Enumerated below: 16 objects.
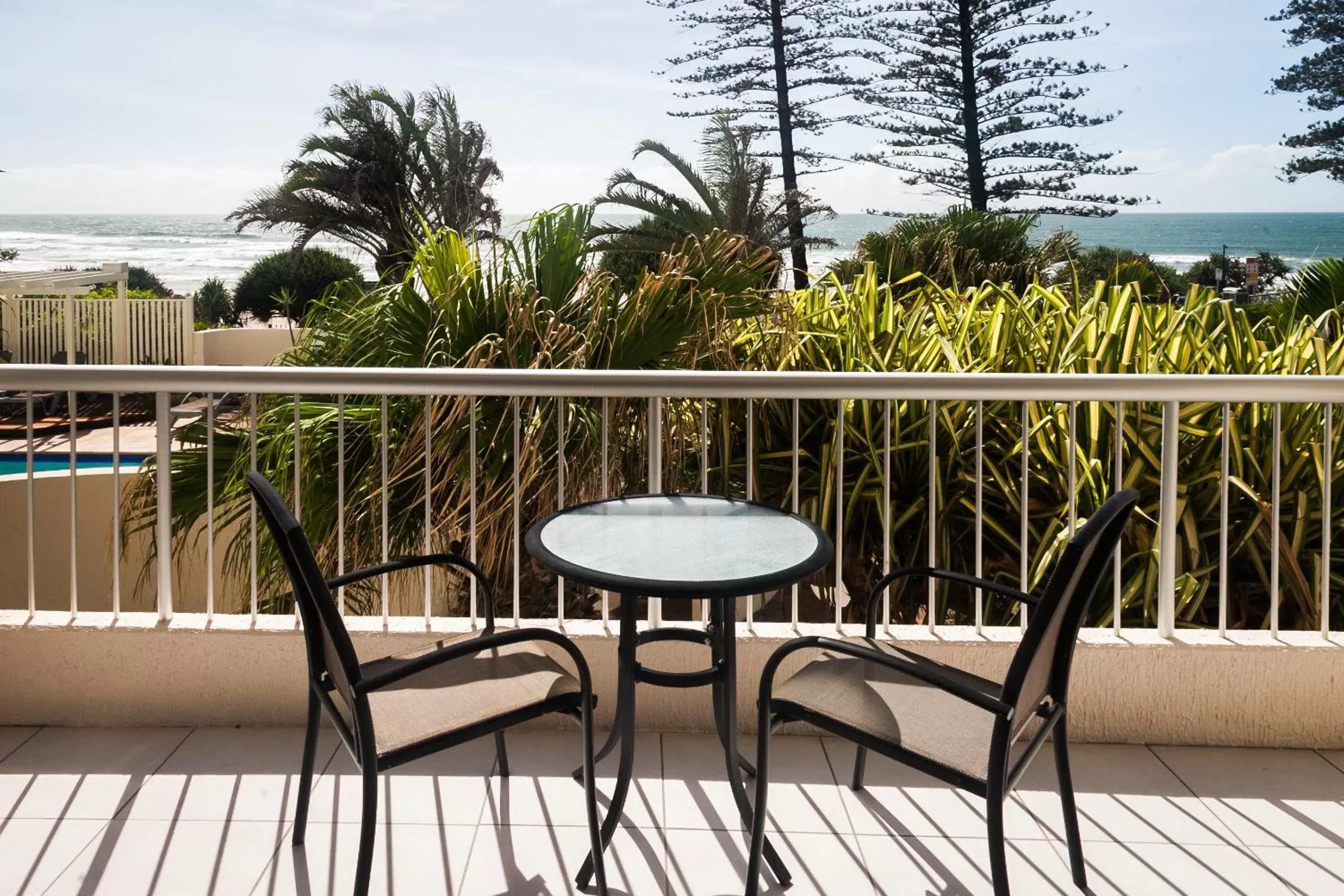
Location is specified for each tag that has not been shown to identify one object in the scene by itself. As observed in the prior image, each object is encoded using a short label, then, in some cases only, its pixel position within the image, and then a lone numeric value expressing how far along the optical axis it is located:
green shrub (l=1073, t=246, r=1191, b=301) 24.56
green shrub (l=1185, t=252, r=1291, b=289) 31.19
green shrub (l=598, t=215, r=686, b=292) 16.70
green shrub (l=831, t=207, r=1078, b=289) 11.52
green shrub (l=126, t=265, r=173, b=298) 36.66
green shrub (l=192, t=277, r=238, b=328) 26.75
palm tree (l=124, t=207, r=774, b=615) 3.62
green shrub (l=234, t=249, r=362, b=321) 26.33
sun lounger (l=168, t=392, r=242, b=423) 12.80
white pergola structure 17.64
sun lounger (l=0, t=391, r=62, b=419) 14.01
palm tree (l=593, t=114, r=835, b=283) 16.47
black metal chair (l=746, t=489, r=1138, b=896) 1.74
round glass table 1.95
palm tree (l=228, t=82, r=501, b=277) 18.31
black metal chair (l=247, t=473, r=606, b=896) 1.80
